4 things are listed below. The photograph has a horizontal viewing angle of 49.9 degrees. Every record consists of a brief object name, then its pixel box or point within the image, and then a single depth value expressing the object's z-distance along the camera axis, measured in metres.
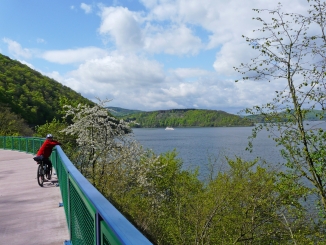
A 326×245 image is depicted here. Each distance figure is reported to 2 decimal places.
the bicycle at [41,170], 10.05
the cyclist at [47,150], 10.23
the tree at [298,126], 11.28
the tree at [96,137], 19.94
